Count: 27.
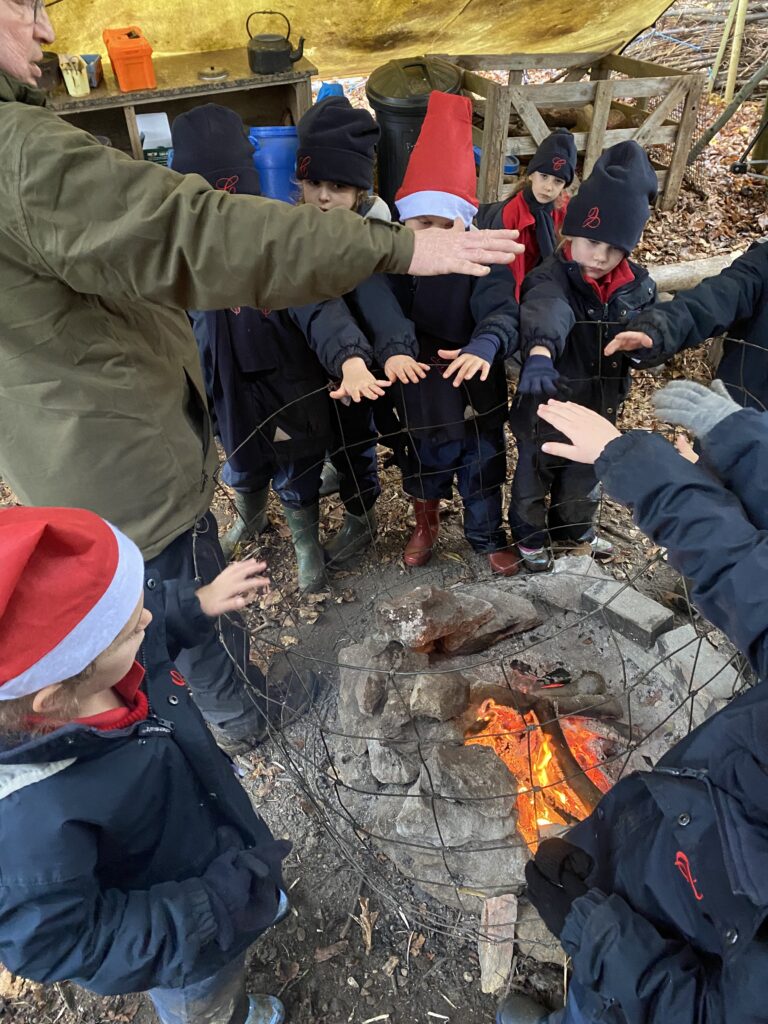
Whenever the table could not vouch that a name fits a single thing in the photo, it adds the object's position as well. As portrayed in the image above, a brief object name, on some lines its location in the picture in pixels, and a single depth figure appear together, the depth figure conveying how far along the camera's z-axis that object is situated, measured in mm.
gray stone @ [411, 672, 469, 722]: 1843
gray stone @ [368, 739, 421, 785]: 1826
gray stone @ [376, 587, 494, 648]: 1998
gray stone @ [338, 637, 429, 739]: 1883
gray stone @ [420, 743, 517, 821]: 1692
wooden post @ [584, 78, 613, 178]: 4391
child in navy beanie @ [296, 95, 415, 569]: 2018
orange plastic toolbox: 3701
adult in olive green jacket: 1118
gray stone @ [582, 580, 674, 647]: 2070
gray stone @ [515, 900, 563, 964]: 1541
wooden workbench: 3781
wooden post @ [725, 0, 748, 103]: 5475
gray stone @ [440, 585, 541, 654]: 2129
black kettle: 3895
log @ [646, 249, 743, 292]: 3783
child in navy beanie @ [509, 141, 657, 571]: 2088
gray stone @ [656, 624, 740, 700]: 1884
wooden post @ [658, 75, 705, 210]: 4598
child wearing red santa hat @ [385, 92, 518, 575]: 2084
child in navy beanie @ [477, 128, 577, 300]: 2754
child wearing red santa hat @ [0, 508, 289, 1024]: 903
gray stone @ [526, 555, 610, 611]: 2314
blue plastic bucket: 3535
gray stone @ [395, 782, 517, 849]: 1691
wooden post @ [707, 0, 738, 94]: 5795
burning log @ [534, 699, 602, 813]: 1804
